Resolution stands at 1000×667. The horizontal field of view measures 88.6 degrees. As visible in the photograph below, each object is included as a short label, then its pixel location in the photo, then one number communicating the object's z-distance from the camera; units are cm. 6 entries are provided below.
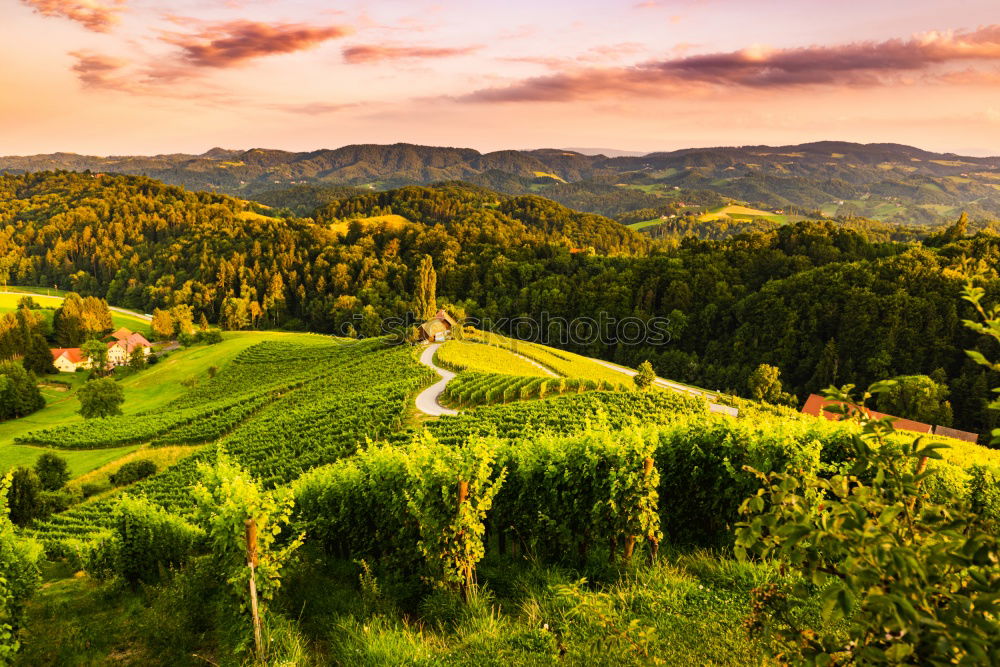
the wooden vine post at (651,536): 1130
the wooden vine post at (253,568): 891
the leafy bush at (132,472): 3719
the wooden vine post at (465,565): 1038
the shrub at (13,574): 946
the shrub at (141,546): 1378
